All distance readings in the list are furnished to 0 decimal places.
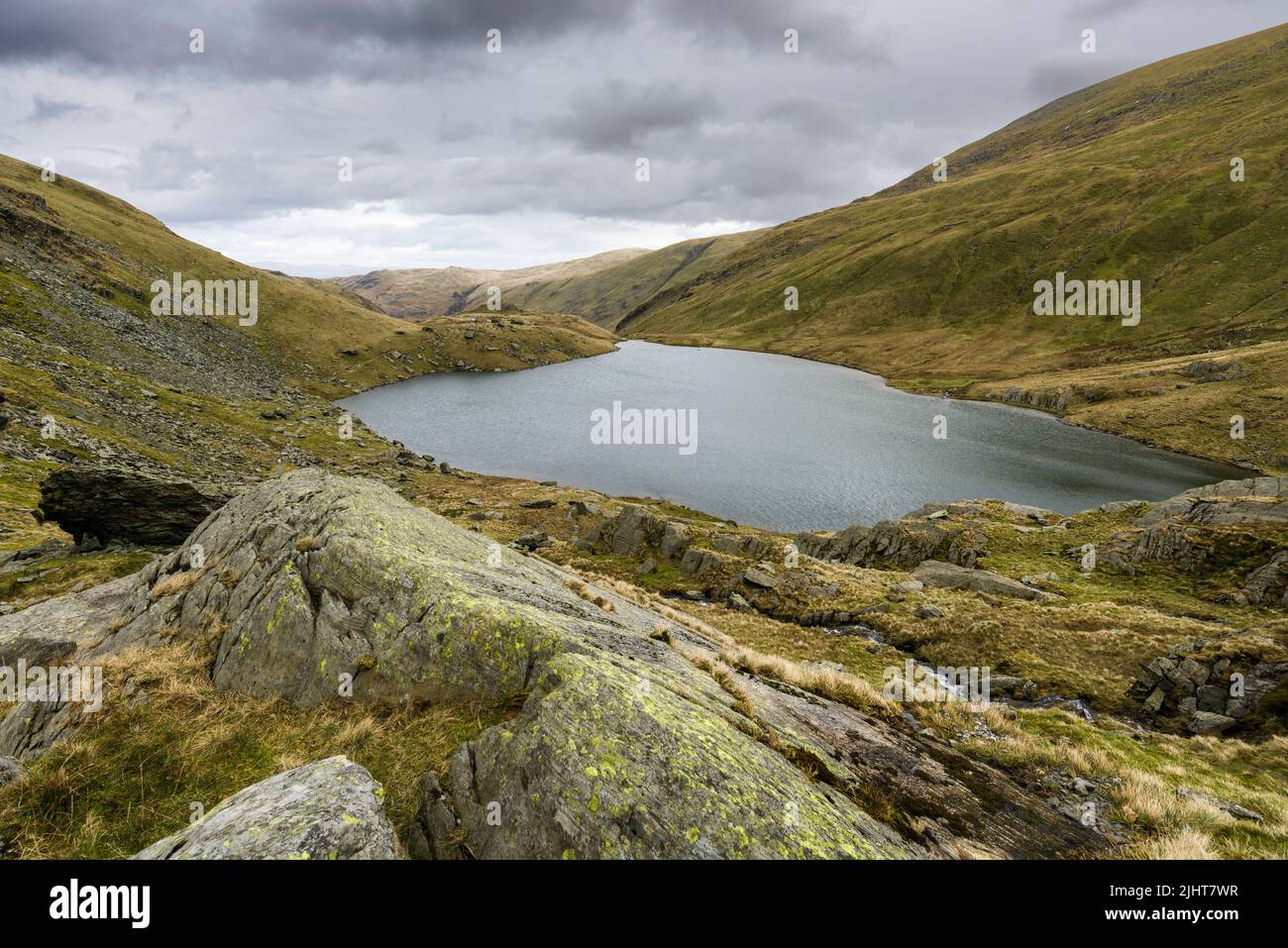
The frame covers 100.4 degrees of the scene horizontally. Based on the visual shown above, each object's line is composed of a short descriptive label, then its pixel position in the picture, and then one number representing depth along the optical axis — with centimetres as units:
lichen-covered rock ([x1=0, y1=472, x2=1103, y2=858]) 729
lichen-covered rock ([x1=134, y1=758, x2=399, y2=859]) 573
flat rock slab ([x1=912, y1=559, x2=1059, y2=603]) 3347
